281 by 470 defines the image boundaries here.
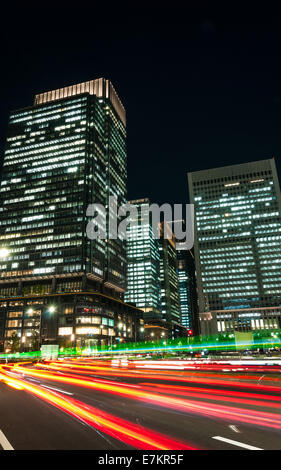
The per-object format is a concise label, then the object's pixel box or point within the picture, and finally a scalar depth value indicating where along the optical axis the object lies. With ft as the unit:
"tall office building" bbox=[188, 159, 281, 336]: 627.87
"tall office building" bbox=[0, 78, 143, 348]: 417.28
